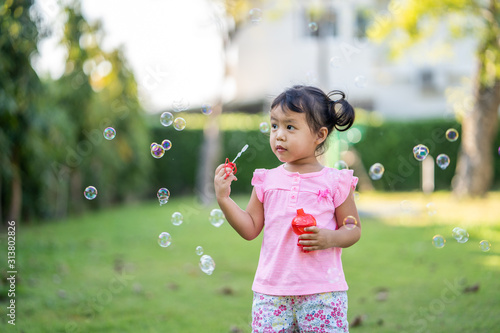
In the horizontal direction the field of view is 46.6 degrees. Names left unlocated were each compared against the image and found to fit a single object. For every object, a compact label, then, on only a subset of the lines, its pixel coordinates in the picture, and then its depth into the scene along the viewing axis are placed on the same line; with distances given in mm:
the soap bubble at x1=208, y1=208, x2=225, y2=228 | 3340
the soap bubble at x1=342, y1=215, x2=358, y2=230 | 2510
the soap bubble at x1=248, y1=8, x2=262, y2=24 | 3970
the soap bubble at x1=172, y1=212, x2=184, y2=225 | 3357
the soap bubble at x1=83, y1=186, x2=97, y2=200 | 3788
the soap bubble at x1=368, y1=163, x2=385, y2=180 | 3767
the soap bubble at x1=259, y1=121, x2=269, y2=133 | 3502
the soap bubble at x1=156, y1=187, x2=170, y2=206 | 3245
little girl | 2410
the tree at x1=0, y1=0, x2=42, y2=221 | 4982
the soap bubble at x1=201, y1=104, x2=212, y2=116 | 3639
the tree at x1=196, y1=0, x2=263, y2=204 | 13914
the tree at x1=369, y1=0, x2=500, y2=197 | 10656
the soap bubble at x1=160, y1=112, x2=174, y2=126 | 3742
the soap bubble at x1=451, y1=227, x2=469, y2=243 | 3489
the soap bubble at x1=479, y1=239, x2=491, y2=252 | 3469
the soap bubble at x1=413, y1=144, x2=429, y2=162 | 3702
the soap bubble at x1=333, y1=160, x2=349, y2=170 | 3393
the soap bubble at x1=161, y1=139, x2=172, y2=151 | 3470
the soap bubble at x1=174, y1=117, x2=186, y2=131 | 3546
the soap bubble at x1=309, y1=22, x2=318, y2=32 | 4032
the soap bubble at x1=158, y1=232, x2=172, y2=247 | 3340
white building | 20969
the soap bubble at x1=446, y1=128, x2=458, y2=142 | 4228
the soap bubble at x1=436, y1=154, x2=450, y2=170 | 3994
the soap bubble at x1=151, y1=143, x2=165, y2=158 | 3438
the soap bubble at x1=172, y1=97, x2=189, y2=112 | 3542
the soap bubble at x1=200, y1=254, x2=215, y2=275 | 3014
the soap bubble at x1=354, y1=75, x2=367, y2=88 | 3984
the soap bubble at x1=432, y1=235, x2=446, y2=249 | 3531
